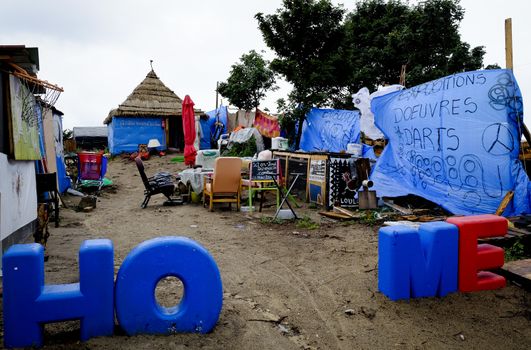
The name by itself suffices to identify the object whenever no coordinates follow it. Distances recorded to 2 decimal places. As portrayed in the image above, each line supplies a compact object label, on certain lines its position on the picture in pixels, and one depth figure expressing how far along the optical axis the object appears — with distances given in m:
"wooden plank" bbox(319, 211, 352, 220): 7.62
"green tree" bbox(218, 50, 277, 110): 19.98
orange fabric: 16.86
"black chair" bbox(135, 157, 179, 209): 9.46
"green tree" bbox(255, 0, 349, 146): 14.34
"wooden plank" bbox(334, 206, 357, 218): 7.71
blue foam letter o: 2.96
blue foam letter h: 2.72
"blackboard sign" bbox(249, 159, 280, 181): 8.74
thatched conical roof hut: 20.94
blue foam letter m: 3.76
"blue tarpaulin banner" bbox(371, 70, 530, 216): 6.39
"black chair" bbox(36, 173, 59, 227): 7.01
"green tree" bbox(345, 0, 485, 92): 18.22
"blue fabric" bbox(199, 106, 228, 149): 21.36
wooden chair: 8.55
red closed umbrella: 13.58
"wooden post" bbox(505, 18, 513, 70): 6.61
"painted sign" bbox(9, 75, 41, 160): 5.21
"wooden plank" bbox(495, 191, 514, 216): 6.30
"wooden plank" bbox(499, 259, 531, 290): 4.08
